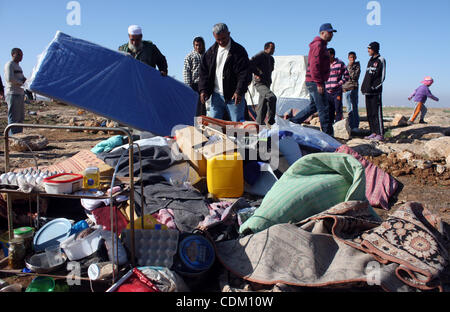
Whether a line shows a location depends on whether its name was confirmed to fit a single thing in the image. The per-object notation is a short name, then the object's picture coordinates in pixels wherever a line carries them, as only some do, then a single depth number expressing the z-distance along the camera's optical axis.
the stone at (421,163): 4.68
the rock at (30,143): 6.17
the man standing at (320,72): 5.46
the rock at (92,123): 9.60
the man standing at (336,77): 7.84
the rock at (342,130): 7.14
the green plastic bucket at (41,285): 2.14
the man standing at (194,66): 6.38
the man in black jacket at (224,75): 4.83
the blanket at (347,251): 2.06
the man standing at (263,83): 6.09
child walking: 10.00
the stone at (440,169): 4.57
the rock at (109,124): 9.32
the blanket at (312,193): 2.75
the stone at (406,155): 4.95
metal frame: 2.12
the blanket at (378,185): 3.78
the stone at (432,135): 7.14
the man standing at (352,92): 8.16
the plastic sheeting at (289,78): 11.62
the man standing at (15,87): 6.49
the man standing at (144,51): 5.73
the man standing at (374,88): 6.81
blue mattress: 4.99
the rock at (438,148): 5.20
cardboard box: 3.89
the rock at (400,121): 9.44
